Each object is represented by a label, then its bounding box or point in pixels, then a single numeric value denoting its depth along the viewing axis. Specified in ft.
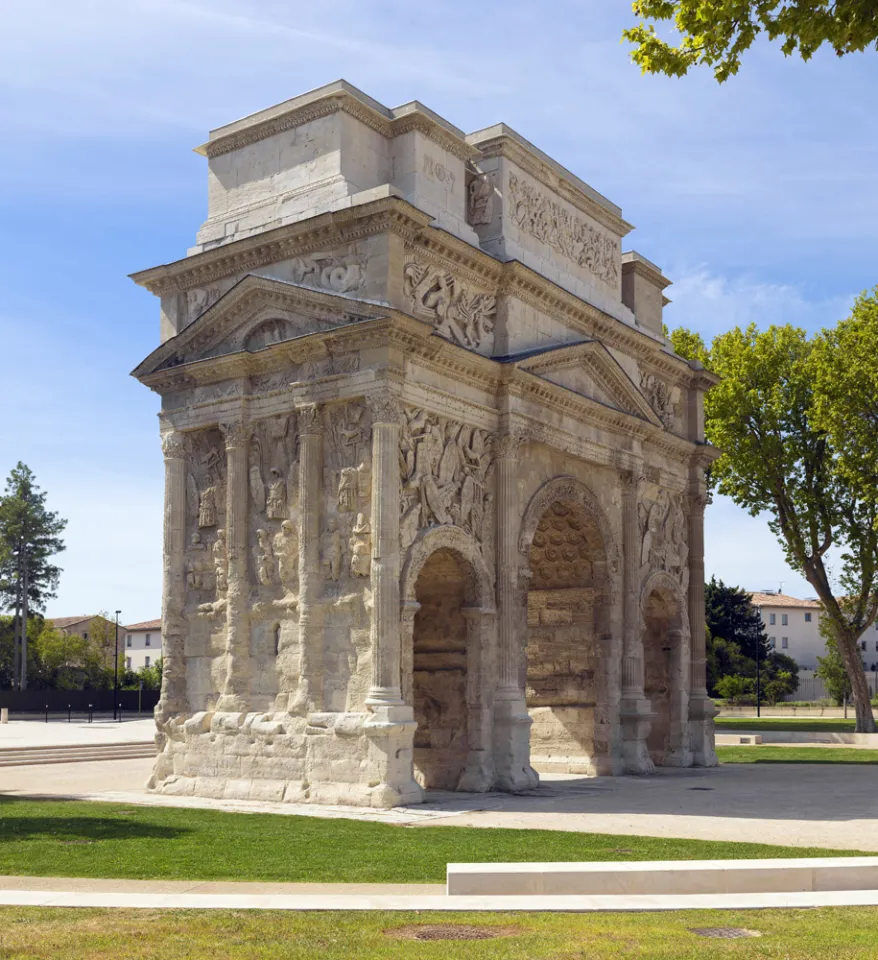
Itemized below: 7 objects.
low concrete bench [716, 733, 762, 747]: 133.80
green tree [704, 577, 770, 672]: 270.87
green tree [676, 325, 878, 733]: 137.28
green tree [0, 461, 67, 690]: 244.42
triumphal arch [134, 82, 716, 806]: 66.85
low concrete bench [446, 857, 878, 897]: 34.73
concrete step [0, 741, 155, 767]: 109.70
